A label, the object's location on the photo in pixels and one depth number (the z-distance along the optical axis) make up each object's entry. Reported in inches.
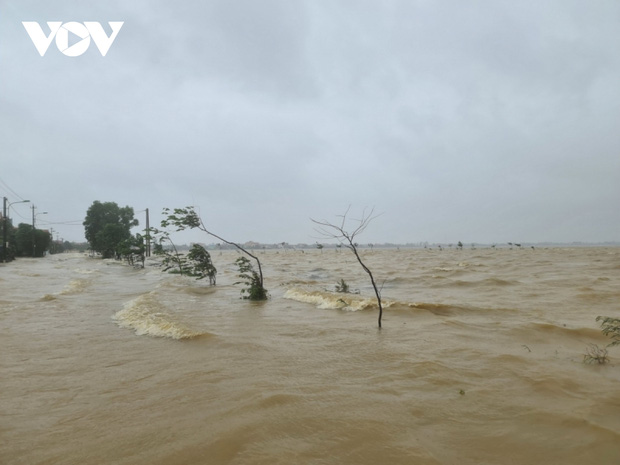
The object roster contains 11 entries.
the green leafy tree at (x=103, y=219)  2069.4
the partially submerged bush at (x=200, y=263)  692.7
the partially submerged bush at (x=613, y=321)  205.8
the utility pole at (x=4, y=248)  1439.5
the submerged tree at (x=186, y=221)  527.2
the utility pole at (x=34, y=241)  2032.5
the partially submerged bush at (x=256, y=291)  509.0
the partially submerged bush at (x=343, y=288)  553.1
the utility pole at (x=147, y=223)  1803.2
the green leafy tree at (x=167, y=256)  741.9
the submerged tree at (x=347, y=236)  334.0
